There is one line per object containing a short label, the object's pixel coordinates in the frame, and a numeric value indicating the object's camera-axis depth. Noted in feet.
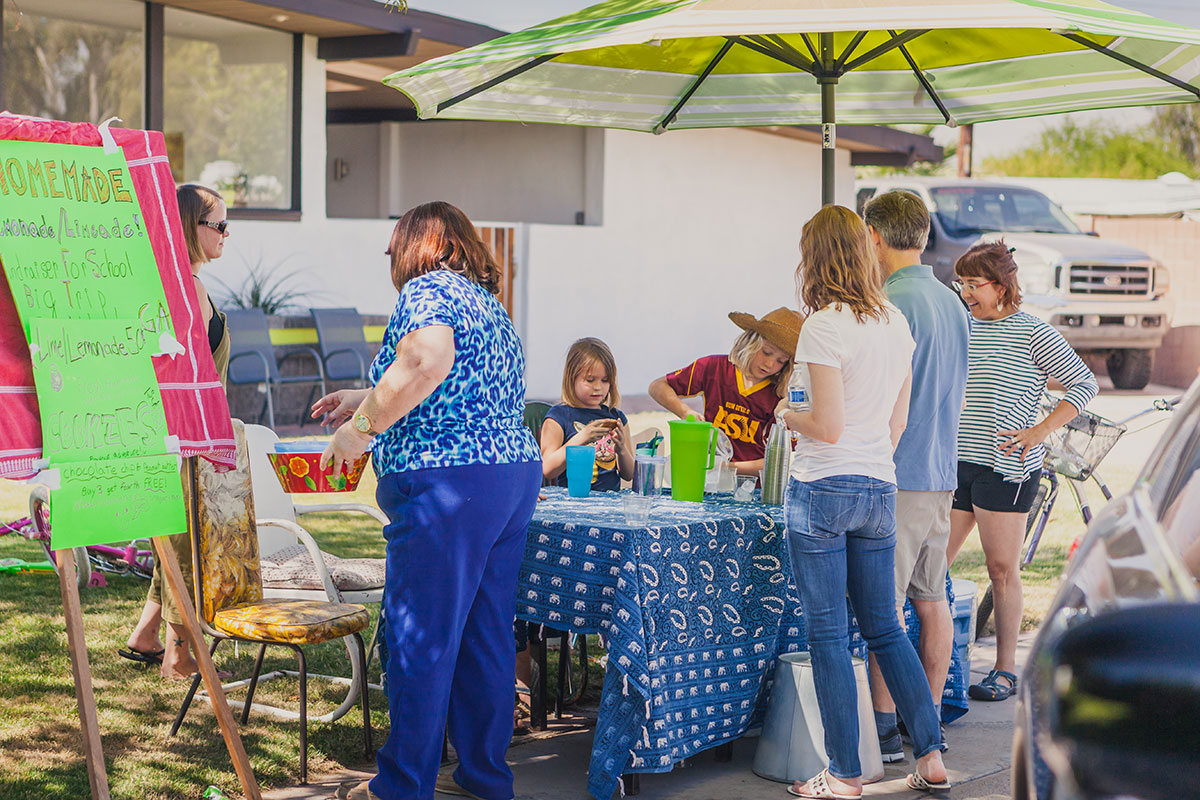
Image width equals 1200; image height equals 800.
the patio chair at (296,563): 15.28
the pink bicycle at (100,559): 21.02
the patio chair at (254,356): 38.27
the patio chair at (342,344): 41.32
